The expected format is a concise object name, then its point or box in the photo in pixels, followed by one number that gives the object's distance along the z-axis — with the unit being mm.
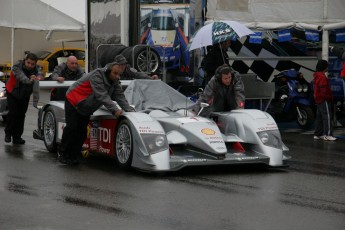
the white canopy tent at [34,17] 29016
